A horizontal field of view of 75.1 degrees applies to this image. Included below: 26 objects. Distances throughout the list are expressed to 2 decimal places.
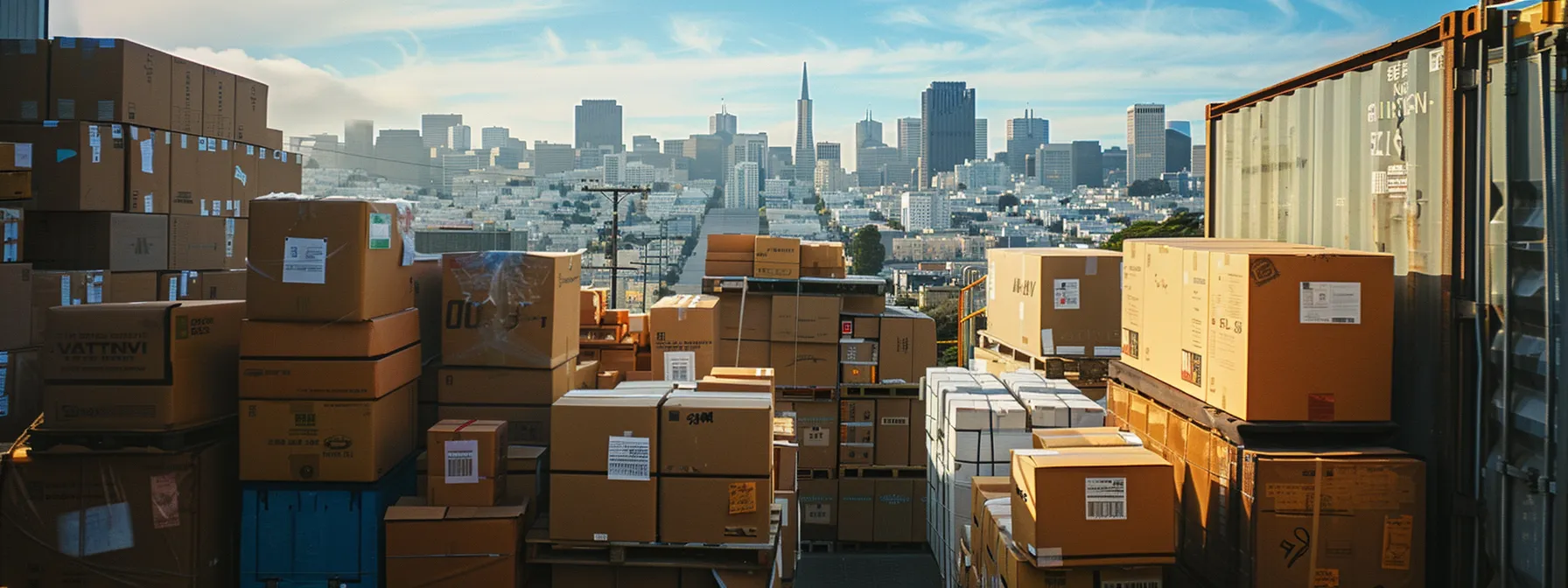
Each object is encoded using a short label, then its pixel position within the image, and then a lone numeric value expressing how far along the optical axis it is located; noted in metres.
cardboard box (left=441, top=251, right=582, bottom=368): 5.06
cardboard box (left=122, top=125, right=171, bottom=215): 6.79
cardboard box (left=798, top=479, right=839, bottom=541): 7.99
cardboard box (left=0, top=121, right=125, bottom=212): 6.50
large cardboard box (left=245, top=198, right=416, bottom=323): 4.52
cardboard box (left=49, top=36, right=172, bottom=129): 6.59
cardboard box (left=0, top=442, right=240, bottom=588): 4.61
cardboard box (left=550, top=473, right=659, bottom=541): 4.41
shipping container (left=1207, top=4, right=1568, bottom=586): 3.49
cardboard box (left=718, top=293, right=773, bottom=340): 8.19
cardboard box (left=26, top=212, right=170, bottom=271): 6.67
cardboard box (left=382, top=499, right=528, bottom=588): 4.42
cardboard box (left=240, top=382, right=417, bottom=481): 4.62
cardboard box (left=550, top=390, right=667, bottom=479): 4.40
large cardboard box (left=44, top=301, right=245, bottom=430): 4.54
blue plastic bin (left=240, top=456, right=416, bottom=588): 4.66
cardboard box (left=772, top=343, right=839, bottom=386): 8.06
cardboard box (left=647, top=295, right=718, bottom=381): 7.16
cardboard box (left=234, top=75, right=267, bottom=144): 7.84
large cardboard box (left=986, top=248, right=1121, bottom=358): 6.82
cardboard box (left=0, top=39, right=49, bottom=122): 6.61
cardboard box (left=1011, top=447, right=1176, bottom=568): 4.04
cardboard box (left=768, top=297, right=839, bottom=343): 8.05
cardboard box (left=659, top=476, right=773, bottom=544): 4.43
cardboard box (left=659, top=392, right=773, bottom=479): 4.42
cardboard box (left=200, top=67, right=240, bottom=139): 7.42
